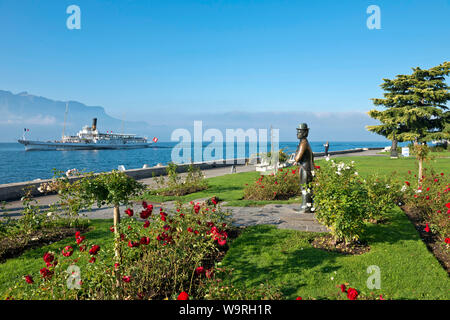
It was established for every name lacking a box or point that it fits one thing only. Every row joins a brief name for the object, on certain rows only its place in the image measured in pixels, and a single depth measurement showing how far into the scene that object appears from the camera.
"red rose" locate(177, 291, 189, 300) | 2.42
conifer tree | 27.44
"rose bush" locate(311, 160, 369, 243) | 4.66
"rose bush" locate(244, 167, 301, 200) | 9.37
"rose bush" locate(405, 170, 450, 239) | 5.36
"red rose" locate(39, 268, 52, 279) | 2.87
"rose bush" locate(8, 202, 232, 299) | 3.17
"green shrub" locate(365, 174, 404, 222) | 5.70
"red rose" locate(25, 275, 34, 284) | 2.76
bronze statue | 6.83
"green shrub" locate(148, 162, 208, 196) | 10.78
